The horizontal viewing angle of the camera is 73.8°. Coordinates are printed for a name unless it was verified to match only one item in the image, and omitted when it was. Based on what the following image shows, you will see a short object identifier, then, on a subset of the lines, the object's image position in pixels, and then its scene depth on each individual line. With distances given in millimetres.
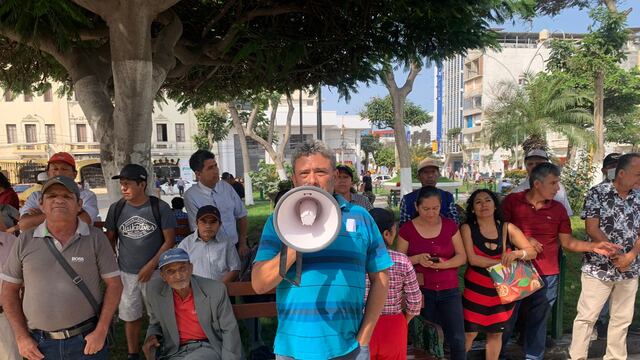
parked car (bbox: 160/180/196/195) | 31625
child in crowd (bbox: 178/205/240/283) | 3585
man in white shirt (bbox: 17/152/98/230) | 3332
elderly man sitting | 2904
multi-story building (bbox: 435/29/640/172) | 54250
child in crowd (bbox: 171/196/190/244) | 4684
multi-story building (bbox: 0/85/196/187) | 36156
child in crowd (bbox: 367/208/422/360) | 2771
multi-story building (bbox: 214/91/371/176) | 41062
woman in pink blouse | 3291
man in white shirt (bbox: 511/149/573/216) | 4254
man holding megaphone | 1870
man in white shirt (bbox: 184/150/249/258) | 4219
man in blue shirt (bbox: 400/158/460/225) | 4105
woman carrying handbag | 3400
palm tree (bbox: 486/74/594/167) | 17062
